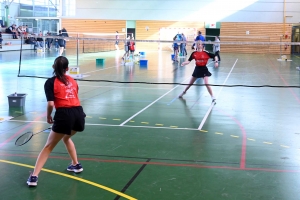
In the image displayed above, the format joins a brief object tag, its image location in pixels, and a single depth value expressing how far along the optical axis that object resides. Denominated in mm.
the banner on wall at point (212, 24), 48625
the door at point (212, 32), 49250
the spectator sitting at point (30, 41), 45156
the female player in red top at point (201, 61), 14078
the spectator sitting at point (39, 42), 43922
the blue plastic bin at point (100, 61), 28055
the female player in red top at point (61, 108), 5906
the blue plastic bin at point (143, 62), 27609
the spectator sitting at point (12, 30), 47200
